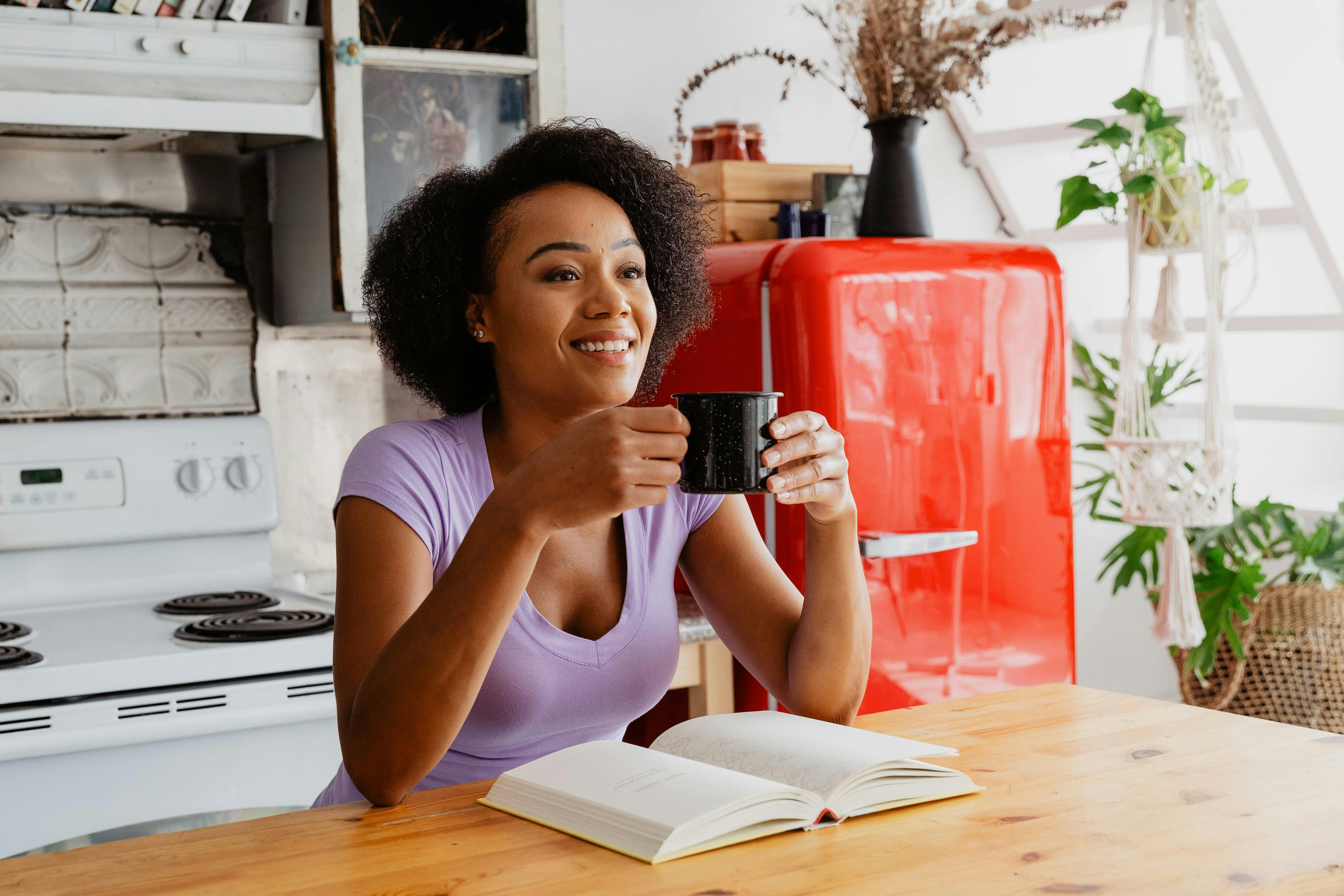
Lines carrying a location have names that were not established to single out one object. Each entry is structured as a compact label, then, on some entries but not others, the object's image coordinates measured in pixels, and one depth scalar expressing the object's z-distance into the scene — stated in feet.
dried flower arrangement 7.79
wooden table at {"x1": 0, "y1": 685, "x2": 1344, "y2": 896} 2.80
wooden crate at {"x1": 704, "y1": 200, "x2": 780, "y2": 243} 8.21
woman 3.66
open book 3.03
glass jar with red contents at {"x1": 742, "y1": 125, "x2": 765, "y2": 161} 8.59
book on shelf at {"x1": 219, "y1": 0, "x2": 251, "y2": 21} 6.84
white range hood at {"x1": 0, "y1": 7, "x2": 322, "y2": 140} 6.31
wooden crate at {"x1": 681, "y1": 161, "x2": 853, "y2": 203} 8.26
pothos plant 7.72
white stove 5.70
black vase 7.91
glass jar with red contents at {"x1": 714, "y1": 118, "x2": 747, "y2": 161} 8.48
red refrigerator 7.14
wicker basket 9.62
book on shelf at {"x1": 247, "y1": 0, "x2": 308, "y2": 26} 6.97
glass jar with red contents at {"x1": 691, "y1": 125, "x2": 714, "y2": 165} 8.57
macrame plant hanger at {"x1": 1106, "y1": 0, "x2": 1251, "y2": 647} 7.54
